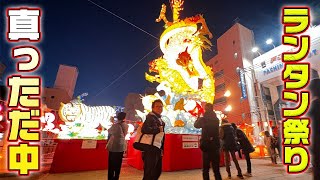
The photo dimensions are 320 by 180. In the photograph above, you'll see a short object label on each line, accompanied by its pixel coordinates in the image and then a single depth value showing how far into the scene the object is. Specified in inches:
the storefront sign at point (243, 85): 796.0
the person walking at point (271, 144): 275.9
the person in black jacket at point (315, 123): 81.2
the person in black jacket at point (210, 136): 127.4
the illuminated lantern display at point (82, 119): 324.4
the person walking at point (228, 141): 165.7
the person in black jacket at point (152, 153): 95.2
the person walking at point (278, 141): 284.6
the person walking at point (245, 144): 176.3
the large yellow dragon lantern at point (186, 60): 263.3
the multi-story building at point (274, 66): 563.7
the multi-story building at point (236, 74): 831.7
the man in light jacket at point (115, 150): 143.0
